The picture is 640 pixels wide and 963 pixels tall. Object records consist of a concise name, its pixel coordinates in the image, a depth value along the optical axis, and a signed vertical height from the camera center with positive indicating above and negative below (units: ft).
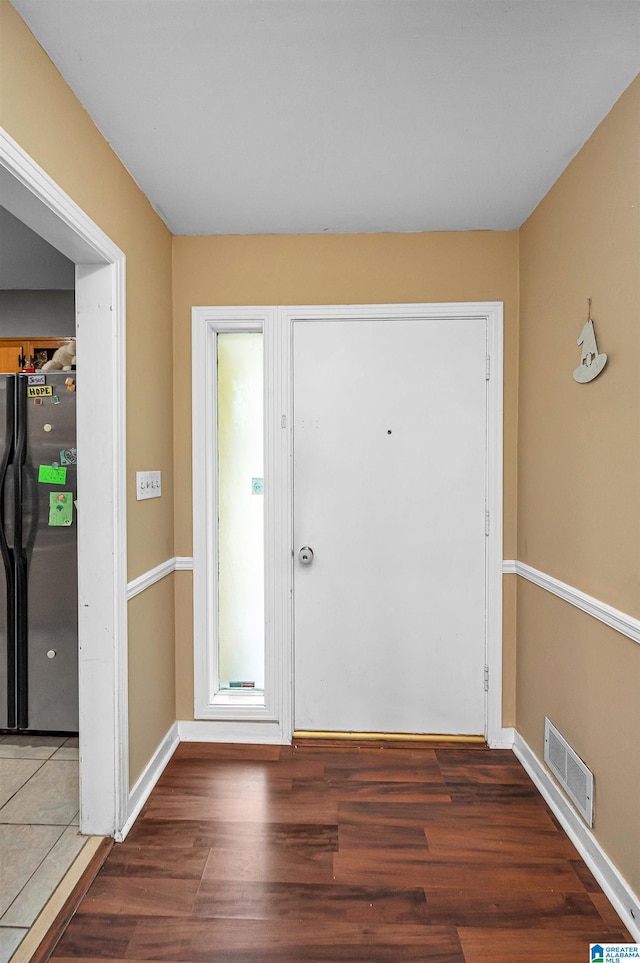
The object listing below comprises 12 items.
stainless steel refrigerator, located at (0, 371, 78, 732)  8.29 -1.34
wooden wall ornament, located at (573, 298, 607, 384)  5.74 +1.17
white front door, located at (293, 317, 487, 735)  8.24 -0.82
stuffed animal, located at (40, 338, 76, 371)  8.56 +1.72
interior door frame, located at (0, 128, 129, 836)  6.15 -0.91
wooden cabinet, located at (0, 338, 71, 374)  11.32 +2.48
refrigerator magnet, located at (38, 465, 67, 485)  8.28 -0.11
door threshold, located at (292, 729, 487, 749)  8.29 -4.23
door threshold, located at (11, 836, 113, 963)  4.81 -4.29
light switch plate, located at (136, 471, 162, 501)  7.02 -0.24
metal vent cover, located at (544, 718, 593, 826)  5.96 -3.61
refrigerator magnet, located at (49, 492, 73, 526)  8.31 -0.63
